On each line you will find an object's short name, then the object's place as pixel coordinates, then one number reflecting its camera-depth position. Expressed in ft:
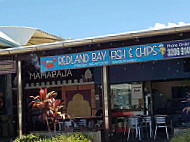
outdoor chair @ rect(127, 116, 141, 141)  36.50
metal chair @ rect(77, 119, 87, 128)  40.37
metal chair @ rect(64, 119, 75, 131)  38.85
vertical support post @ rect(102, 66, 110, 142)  33.60
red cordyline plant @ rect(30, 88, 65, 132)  33.25
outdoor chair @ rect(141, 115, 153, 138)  36.96
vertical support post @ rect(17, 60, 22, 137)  37.50
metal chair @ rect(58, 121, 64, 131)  42.52
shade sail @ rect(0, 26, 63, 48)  55.46
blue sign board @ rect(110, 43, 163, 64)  31.68
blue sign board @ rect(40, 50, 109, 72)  34.09
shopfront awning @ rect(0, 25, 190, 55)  29.89
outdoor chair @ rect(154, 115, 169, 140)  35.22
